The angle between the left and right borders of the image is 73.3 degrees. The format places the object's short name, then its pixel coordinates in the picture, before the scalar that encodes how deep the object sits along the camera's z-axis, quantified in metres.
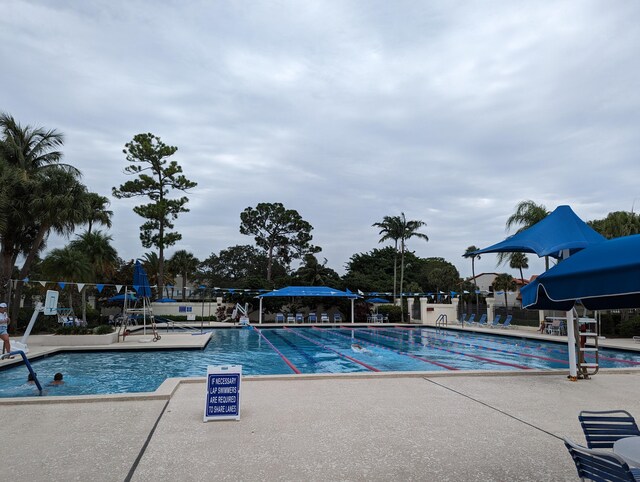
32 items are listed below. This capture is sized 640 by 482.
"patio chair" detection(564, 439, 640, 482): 2.41
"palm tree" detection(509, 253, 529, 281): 38.09
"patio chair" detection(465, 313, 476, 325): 30.15
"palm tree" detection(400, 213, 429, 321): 37.47
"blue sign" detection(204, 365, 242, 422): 5.47
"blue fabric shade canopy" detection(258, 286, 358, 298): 27.86
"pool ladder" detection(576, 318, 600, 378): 8.70
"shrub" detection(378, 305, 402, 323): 33.06
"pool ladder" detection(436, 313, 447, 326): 29.95
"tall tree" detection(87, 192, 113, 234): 27.42
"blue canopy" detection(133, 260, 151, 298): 17.70
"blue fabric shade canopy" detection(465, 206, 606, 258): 7.15
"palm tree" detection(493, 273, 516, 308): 39.22
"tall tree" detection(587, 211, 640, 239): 22.72
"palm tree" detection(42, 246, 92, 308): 23.33
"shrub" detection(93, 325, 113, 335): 16.53
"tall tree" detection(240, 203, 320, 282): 51.19
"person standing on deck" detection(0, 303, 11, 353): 10.59
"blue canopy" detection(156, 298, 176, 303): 32.88
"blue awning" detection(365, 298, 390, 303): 35.61
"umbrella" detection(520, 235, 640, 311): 2.93
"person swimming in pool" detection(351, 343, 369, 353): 16.70
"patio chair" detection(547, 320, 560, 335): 22.25
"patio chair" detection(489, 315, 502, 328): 27.22
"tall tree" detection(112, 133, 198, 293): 34.59
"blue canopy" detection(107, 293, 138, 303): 29.57
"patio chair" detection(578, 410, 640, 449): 3.45
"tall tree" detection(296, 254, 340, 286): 36.44
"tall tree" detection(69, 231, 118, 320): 26.30
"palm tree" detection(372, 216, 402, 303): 37.53
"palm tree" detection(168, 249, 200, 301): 51.44
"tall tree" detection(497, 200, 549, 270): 26.80
